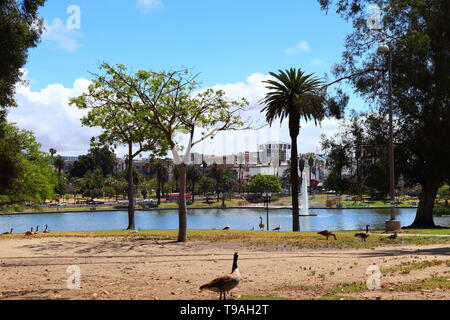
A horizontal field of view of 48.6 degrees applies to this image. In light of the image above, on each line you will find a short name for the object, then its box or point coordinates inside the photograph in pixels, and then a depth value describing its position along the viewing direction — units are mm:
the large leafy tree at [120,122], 26812
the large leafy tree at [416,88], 33719
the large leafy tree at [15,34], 24453
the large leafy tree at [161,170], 140525
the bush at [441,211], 72062
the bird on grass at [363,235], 23962
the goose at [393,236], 24688
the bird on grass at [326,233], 24938
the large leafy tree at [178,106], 26047
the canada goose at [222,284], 9906
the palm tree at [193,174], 150625
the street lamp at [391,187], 26708
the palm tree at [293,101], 41688
